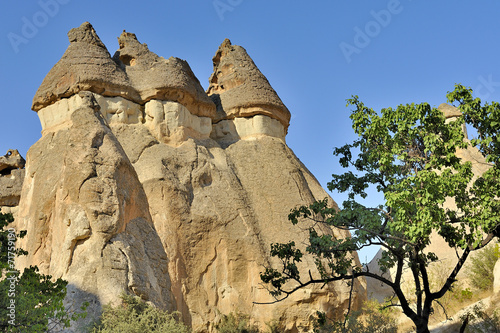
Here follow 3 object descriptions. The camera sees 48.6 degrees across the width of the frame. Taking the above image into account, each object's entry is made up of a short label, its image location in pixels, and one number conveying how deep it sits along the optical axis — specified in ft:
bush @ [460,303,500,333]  57.15
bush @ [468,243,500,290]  78.54
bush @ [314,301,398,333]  59.26
